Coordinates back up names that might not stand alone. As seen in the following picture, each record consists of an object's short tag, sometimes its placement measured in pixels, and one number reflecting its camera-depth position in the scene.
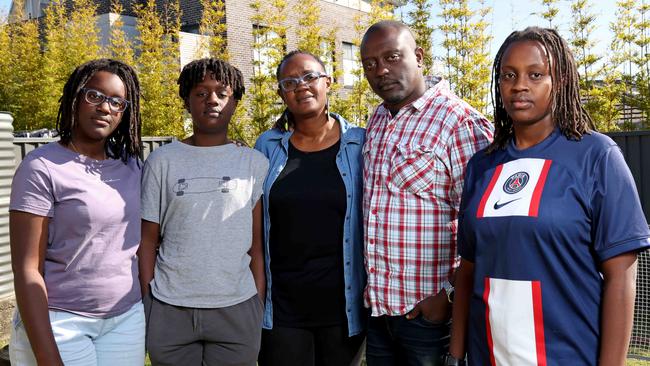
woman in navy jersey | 1.80
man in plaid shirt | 2.60
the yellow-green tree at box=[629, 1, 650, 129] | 9.41
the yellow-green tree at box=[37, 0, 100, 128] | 11.92
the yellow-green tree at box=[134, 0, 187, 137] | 11.17
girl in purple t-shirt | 2.25
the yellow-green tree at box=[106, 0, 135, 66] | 12.17
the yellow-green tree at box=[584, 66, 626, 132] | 9.34
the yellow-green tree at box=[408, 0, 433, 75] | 10.53
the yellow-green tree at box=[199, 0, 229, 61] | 11.86
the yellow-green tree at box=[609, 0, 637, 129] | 9.63
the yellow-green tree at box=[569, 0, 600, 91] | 9.57
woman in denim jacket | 2.89
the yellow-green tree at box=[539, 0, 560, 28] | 9.65
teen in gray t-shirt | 2.69
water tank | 6.26
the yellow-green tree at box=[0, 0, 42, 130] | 12.33
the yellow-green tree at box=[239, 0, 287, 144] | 10.81
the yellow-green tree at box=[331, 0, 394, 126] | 10.92
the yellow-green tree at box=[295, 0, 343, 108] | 10.81
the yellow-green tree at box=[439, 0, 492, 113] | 10.09
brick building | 15.59
